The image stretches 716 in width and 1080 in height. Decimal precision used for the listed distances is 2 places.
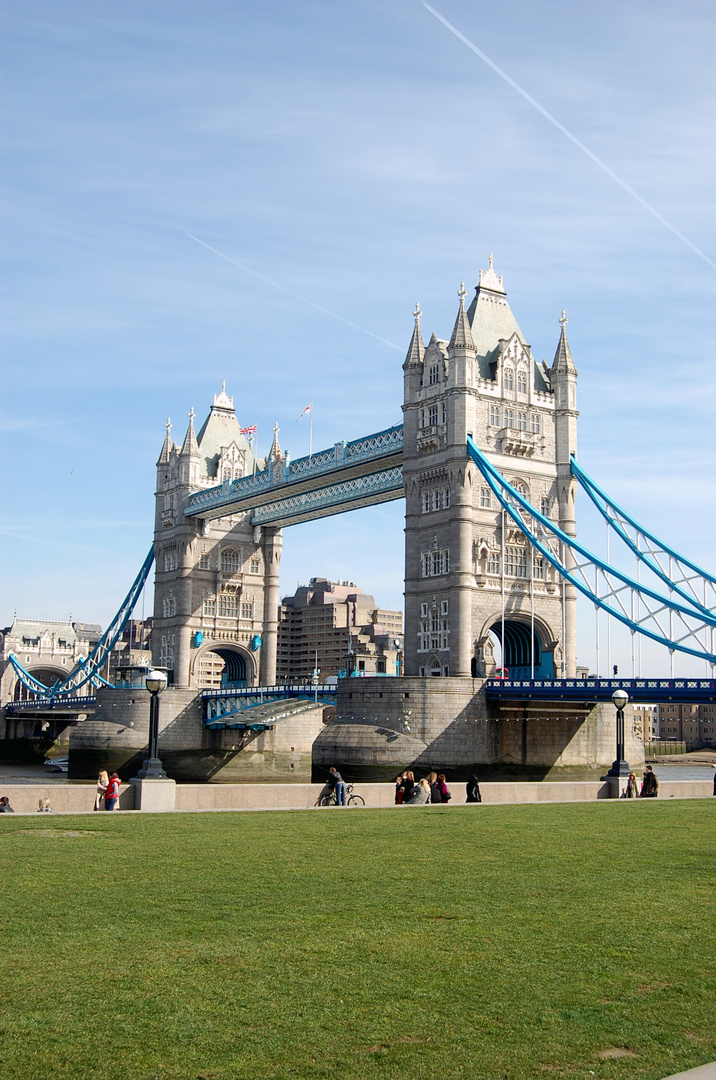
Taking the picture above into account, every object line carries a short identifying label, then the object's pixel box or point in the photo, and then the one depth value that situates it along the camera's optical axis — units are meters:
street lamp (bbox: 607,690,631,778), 29.98
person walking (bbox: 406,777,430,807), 24.95
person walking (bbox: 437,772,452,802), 25.52
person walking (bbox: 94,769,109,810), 23.50
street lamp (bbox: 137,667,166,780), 23.84
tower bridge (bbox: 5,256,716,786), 53.47
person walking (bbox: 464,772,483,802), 26.70
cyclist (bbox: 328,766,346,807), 24.59
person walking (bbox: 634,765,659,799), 29.47
